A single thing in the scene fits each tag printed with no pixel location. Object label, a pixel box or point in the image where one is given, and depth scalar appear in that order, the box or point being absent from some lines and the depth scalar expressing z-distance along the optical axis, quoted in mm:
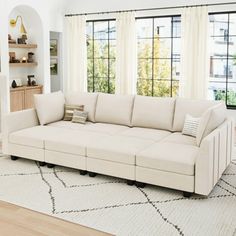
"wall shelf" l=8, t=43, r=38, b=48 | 7584
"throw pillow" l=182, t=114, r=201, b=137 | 4625
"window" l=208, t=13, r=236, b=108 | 8066
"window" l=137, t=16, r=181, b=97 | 8188
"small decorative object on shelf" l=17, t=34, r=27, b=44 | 7879
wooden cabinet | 7488
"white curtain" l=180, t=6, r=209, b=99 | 7250
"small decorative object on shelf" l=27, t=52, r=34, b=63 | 8227
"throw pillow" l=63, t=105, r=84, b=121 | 5678
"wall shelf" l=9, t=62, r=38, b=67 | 7618
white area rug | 3178
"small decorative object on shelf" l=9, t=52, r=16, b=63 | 7668
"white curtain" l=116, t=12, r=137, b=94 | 7965
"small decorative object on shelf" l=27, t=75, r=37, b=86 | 8164
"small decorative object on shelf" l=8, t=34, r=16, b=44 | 7623
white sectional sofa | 3775
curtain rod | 7098
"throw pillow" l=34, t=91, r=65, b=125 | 5473
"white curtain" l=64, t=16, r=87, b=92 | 8594
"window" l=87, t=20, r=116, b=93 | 8750
